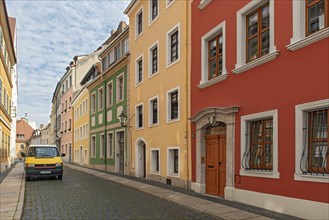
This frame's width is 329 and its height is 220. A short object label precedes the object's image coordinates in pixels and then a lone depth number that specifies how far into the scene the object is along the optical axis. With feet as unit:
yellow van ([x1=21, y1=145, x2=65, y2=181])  67.58
